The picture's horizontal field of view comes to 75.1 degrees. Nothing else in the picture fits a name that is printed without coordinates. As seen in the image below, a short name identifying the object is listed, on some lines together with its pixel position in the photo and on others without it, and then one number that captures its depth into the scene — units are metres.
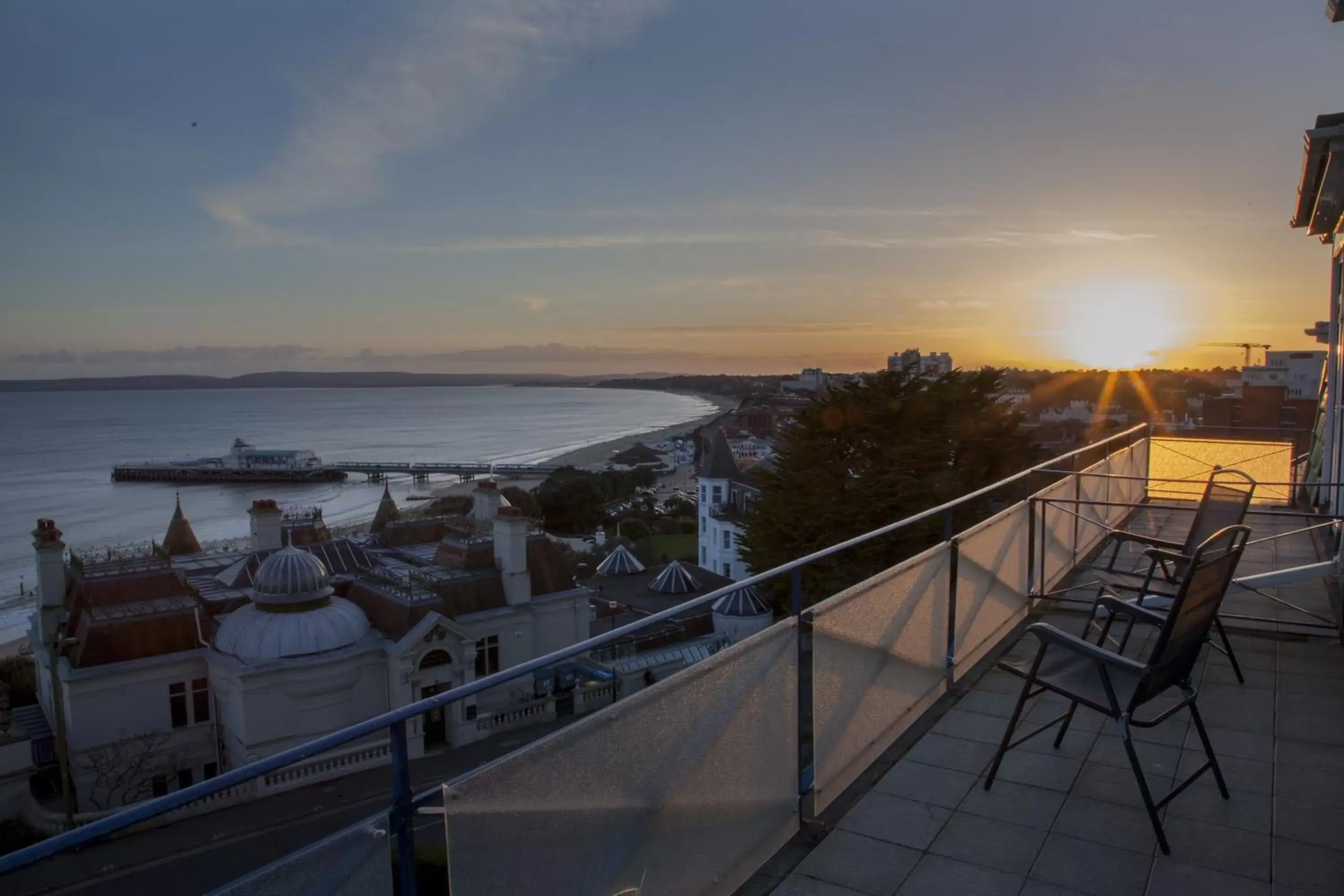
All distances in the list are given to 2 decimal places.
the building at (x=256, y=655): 16.84
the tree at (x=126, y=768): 16.47
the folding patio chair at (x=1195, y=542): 4.33
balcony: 1.70
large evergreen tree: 15.24
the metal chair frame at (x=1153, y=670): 2.70
